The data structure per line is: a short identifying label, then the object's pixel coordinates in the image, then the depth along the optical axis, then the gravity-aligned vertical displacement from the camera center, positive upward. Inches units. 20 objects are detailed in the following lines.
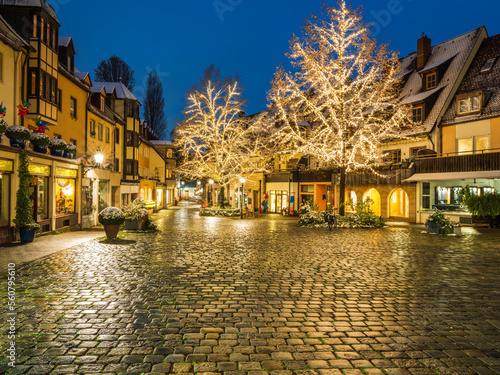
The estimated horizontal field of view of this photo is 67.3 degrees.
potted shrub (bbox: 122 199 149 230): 751.1 -46.1
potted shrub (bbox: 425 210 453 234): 719.7 -54.7
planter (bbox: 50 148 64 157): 677.9 +77.5
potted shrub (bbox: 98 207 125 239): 577.0 -38.5
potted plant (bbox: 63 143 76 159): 715.4 +83.7
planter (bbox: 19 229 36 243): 553.3 -59.7
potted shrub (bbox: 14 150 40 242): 554.6 -20.0
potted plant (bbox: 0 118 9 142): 506.2 +92.7
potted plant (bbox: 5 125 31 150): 544.4 +87.3
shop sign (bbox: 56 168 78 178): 718.1 +44.8
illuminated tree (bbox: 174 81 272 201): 1330.0 +223.1
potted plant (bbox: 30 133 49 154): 605.3 +86.5
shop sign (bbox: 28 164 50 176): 613.9 +43.7
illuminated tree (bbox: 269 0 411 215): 909.8 +293.3
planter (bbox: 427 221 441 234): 735.4 -61.0
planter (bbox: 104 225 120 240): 583.2 -54.9
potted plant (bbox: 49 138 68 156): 671.1 +87.2
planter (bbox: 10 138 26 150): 551.5 +76.2
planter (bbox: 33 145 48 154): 617.3 +76.2
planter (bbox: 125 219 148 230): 753.0 -58.3
